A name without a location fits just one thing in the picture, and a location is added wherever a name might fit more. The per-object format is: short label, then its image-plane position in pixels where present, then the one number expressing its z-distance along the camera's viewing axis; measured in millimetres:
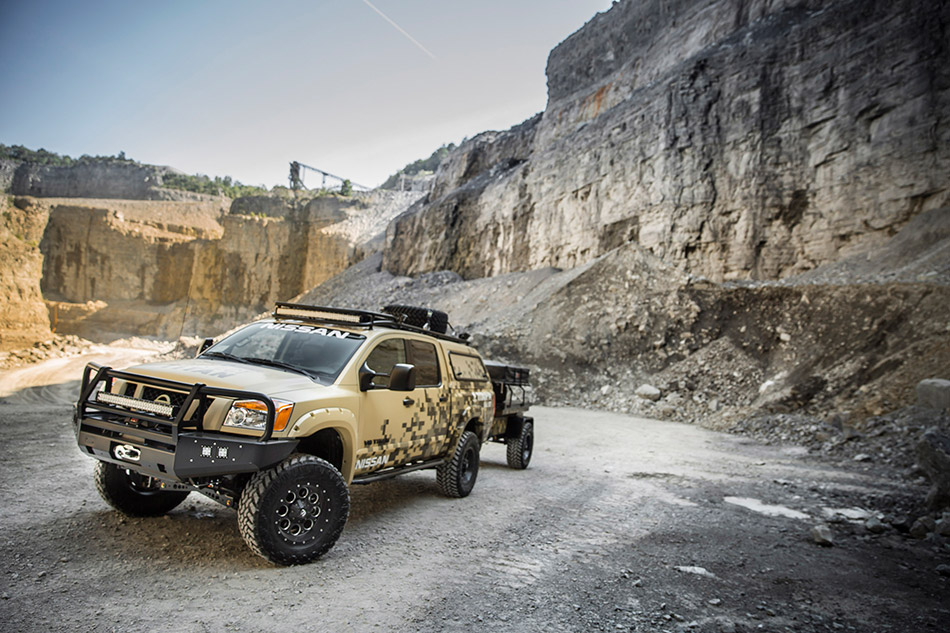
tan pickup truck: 3531
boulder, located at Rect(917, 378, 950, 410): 10516
